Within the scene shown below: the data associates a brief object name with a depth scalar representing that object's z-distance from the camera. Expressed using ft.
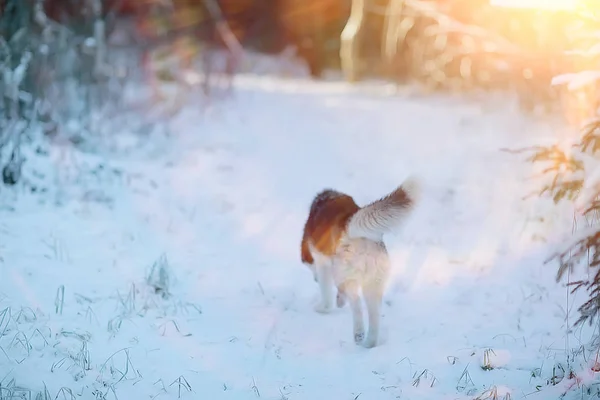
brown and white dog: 15.96
